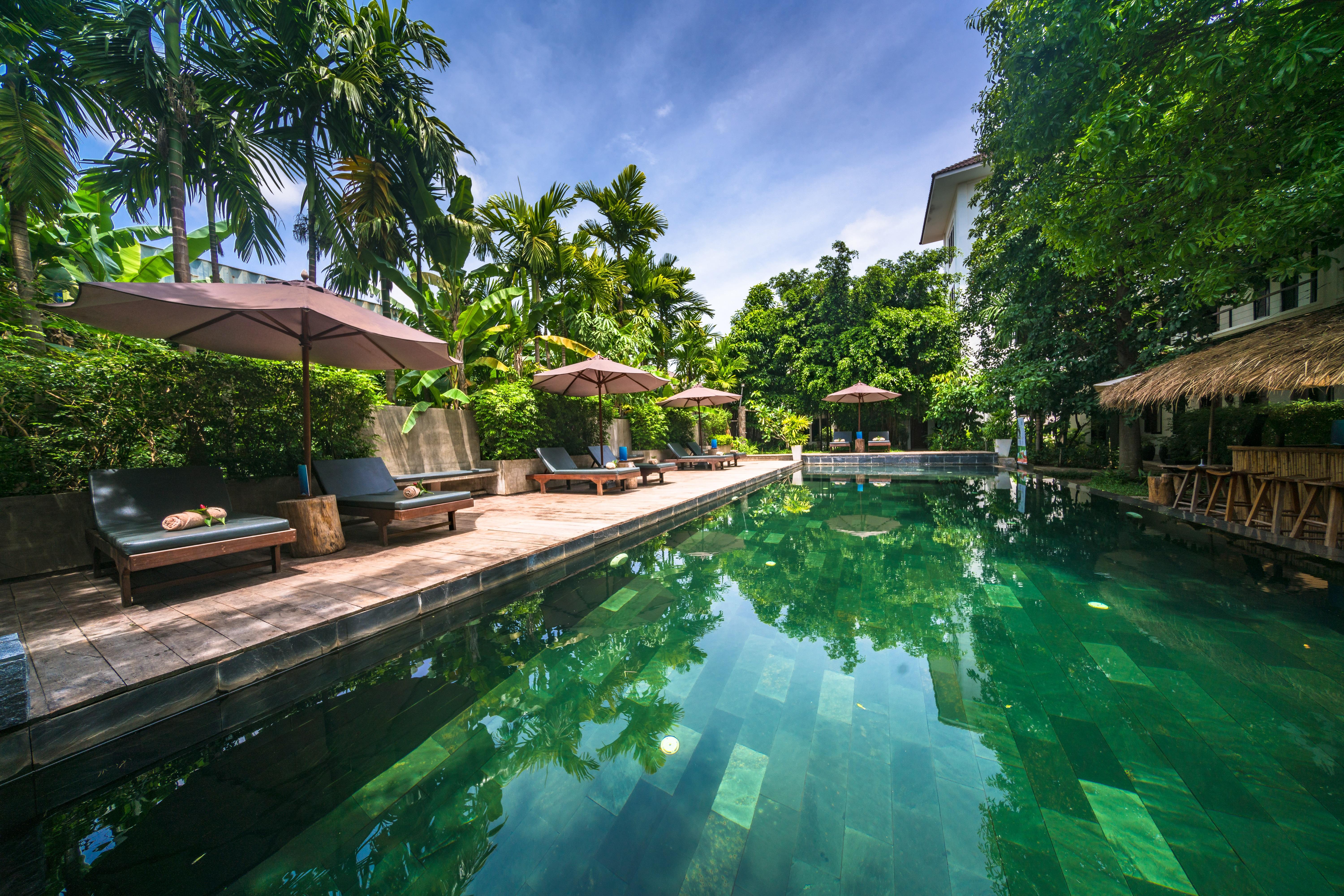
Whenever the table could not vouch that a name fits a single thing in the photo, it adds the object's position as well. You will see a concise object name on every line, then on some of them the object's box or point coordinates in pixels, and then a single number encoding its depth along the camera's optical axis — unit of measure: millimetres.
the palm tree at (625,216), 14398
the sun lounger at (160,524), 3078
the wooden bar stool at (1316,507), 4863
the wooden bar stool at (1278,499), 5484
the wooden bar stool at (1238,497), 6234
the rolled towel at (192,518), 3305
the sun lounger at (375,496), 4762
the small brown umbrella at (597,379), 8633
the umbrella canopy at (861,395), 16641
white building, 20688
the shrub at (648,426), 13844
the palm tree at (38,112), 5164
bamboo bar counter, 5270
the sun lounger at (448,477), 6594
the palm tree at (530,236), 11375
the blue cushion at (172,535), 3031
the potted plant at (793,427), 20406
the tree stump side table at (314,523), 4375
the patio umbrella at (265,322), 3570
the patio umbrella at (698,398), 13594
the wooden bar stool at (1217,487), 6312
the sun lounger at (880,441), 18422
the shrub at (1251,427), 8805
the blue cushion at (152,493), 3668
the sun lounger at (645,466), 9789
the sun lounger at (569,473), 8344
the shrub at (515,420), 9078
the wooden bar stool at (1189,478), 6934
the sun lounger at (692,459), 13797
